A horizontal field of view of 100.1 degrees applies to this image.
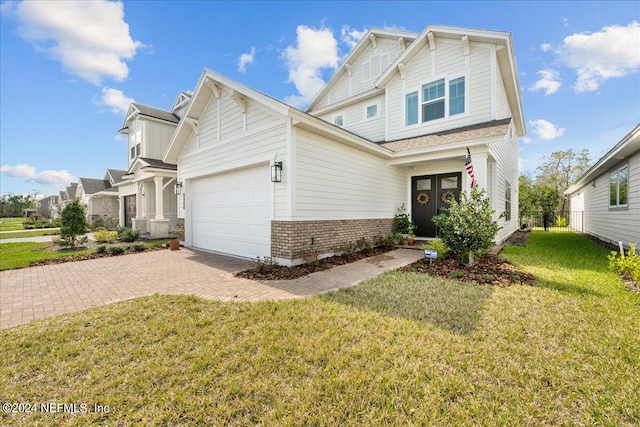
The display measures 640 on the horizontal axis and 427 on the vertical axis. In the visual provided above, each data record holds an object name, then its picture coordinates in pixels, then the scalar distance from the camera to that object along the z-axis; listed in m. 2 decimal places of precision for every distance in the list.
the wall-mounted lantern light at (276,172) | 7.04
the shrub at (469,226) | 6.46
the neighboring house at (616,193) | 8.23
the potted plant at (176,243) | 10.34
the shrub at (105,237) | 12.77
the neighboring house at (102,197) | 23.81
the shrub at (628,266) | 4.99
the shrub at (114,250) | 9.52
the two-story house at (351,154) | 7.26
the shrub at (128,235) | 12.47
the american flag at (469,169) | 7.81
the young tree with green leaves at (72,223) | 10.77
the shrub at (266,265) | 6.53
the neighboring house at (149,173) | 14.66
